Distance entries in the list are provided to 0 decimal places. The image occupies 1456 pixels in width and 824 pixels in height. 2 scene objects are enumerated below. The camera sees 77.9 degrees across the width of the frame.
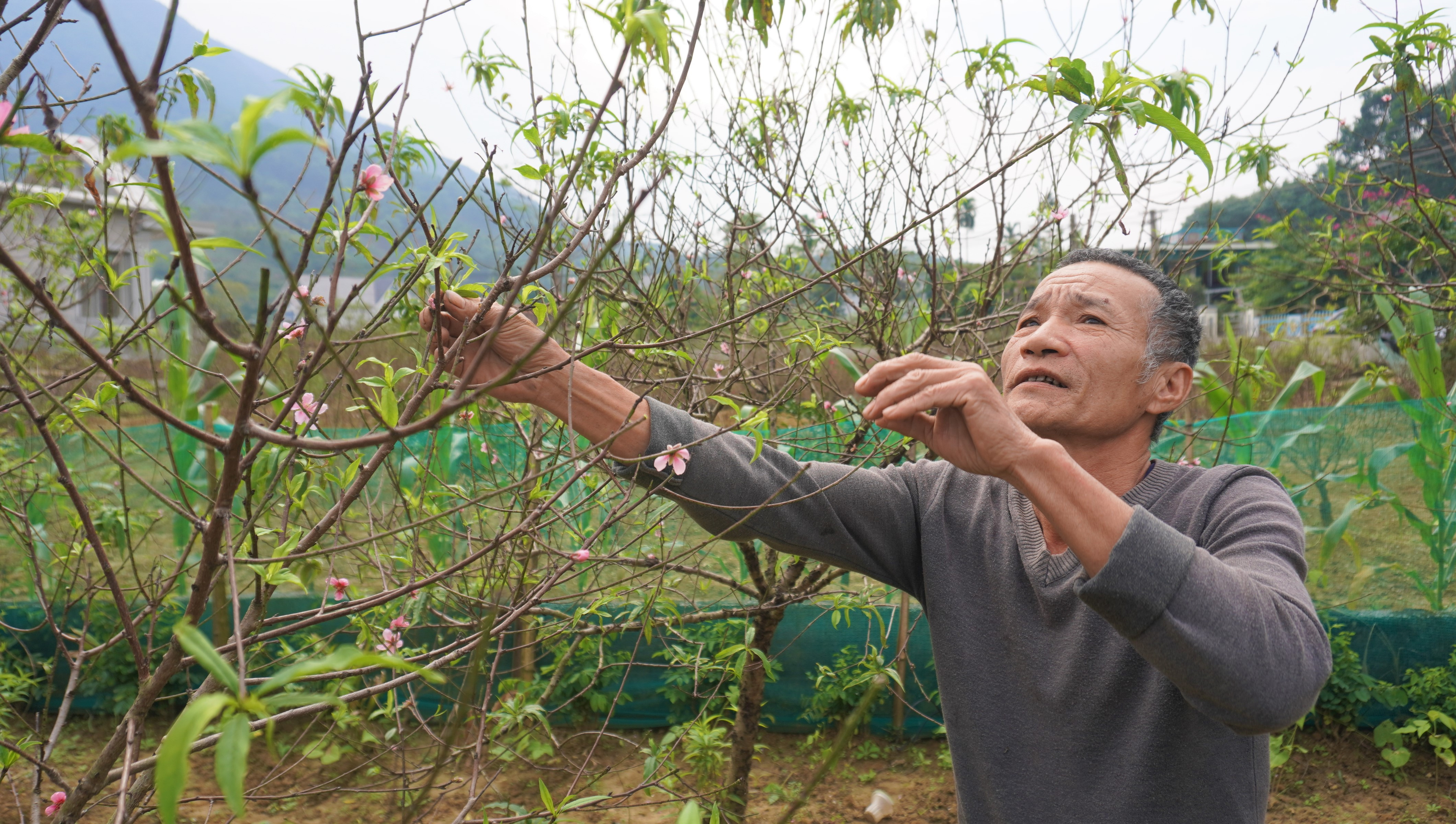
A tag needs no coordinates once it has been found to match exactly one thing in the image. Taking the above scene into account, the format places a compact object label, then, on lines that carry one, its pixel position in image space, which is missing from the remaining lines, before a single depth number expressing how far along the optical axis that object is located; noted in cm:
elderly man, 110
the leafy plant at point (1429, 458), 407
